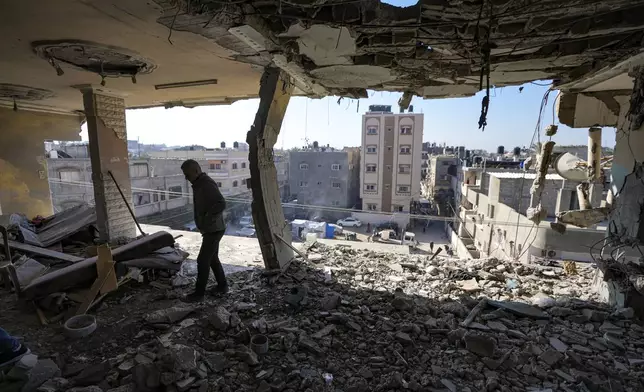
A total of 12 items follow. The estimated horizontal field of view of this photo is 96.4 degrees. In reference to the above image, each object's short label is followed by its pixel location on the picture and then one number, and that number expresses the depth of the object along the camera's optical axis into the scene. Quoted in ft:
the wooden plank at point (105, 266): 11.10
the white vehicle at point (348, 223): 90.07
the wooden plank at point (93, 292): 10.29
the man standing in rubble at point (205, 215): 11.50
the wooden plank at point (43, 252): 14.61
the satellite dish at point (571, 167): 19.39
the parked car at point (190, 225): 59.00
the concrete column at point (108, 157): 19.48
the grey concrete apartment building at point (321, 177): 100.58
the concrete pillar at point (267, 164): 13.82
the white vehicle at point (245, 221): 77.67
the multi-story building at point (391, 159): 94.07
